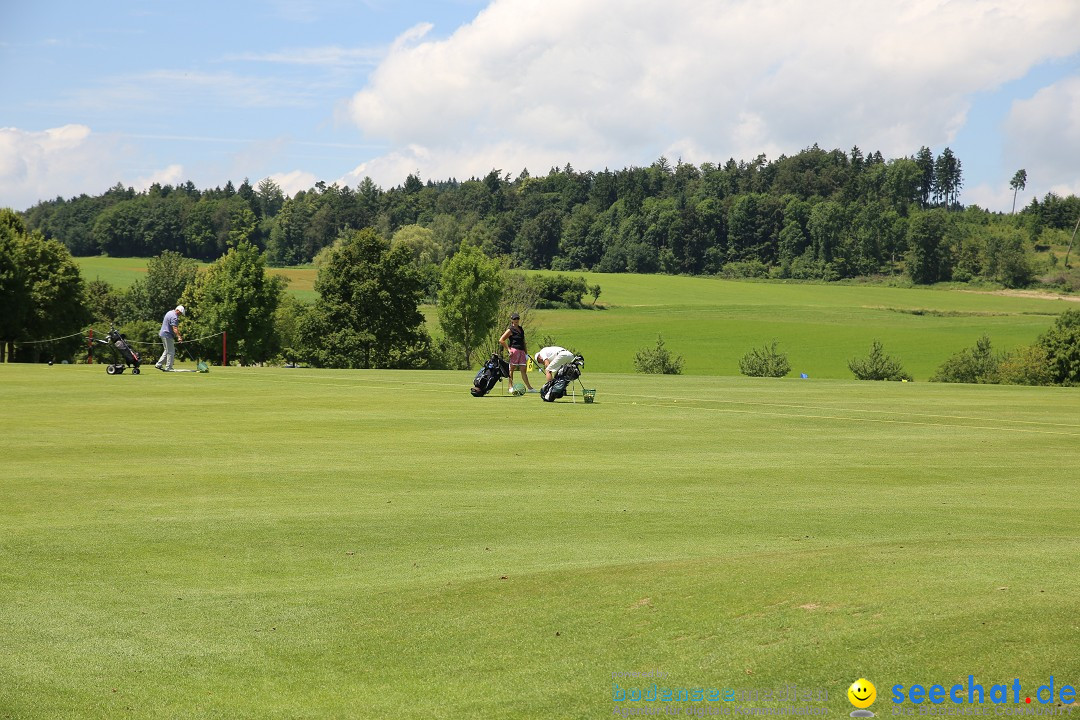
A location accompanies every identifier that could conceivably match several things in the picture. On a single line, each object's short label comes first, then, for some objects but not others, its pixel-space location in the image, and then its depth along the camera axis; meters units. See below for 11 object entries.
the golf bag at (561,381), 29.67
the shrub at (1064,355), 73.44
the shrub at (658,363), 82.25
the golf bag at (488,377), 31.59
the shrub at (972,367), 80.06
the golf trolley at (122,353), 39.91
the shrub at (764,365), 80.12
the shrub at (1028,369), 73.25
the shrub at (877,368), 81.12
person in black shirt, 32.28
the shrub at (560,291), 149.12
